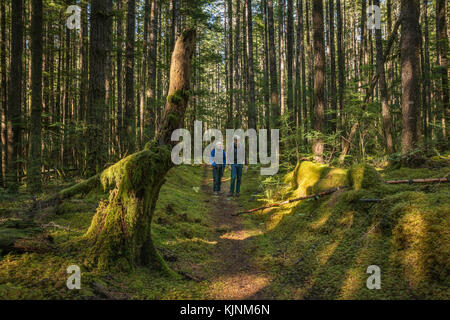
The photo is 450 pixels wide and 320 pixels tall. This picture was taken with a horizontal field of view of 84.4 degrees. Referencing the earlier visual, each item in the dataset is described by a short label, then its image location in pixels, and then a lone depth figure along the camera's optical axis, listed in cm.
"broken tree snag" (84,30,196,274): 335
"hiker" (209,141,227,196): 1019
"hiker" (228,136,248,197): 996
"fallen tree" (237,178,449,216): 448
